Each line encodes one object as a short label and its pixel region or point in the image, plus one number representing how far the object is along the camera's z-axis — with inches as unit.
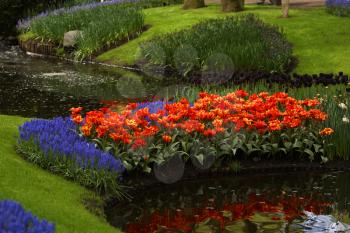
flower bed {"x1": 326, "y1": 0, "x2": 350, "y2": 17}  1033.3
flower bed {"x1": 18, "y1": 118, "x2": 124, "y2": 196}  351.3
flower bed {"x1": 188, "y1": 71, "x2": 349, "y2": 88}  565.9
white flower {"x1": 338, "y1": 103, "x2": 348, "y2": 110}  441.7
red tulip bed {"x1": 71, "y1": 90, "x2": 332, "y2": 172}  390.3
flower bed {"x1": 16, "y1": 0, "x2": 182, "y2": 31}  1202.0
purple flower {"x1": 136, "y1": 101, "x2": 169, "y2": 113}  462.2
